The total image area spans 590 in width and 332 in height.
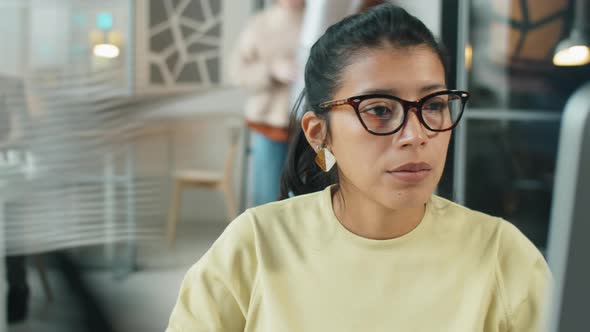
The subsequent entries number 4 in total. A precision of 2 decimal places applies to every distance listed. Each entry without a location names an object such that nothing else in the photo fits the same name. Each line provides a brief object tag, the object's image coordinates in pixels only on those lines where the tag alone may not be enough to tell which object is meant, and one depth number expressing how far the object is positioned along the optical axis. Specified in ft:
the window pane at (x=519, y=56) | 7.67
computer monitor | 1.98
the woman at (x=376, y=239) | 3.27
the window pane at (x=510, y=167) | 9.02
